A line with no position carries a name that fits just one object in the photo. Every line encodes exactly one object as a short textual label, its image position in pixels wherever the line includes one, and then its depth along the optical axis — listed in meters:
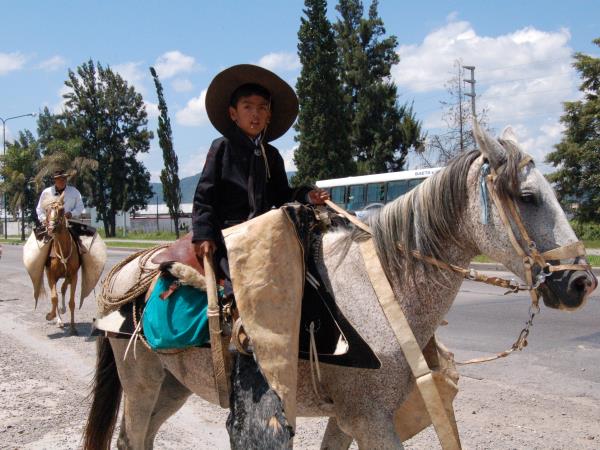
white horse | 2.32
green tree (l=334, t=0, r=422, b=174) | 40.94
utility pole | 23.26
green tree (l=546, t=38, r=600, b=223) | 26.03
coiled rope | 3.36
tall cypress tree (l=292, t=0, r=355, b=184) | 37.69
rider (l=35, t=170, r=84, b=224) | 9.00
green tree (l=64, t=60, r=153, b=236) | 52.88
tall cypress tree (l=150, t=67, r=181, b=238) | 35.28
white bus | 25.17
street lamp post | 44.79
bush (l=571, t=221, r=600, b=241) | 25.94
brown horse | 8.72
